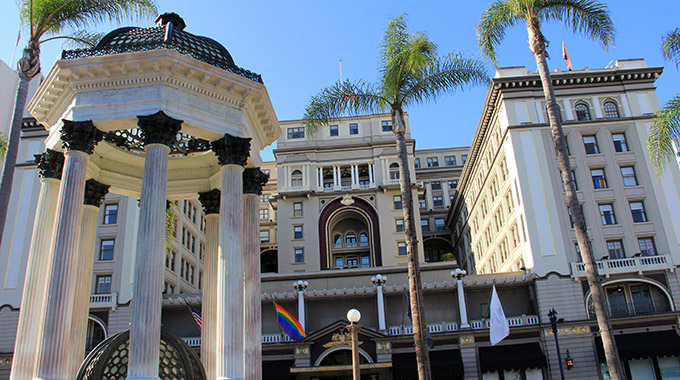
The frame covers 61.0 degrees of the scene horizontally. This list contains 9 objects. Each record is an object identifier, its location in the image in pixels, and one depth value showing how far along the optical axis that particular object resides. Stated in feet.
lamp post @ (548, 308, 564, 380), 111.86
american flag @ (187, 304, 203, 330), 107.34
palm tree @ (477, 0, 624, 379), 77.44
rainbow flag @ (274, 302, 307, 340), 125.18
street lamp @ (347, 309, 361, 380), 61.93
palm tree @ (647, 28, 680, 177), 73.87
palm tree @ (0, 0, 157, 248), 79.05
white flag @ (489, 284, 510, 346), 100.53
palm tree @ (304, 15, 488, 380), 92.17
